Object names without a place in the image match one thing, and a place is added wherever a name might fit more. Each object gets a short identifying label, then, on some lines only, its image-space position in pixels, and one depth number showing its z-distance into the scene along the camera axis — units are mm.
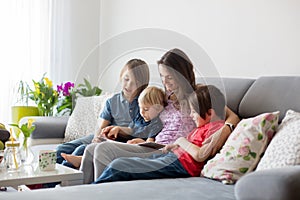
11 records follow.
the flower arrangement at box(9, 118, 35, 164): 2217
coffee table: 1937
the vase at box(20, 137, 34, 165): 2210
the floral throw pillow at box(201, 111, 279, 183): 2004
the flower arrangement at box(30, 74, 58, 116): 3596
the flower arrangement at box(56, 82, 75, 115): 3537
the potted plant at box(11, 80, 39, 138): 3623
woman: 2107
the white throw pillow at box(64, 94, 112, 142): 2883
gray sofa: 1403
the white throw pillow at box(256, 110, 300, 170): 1804
